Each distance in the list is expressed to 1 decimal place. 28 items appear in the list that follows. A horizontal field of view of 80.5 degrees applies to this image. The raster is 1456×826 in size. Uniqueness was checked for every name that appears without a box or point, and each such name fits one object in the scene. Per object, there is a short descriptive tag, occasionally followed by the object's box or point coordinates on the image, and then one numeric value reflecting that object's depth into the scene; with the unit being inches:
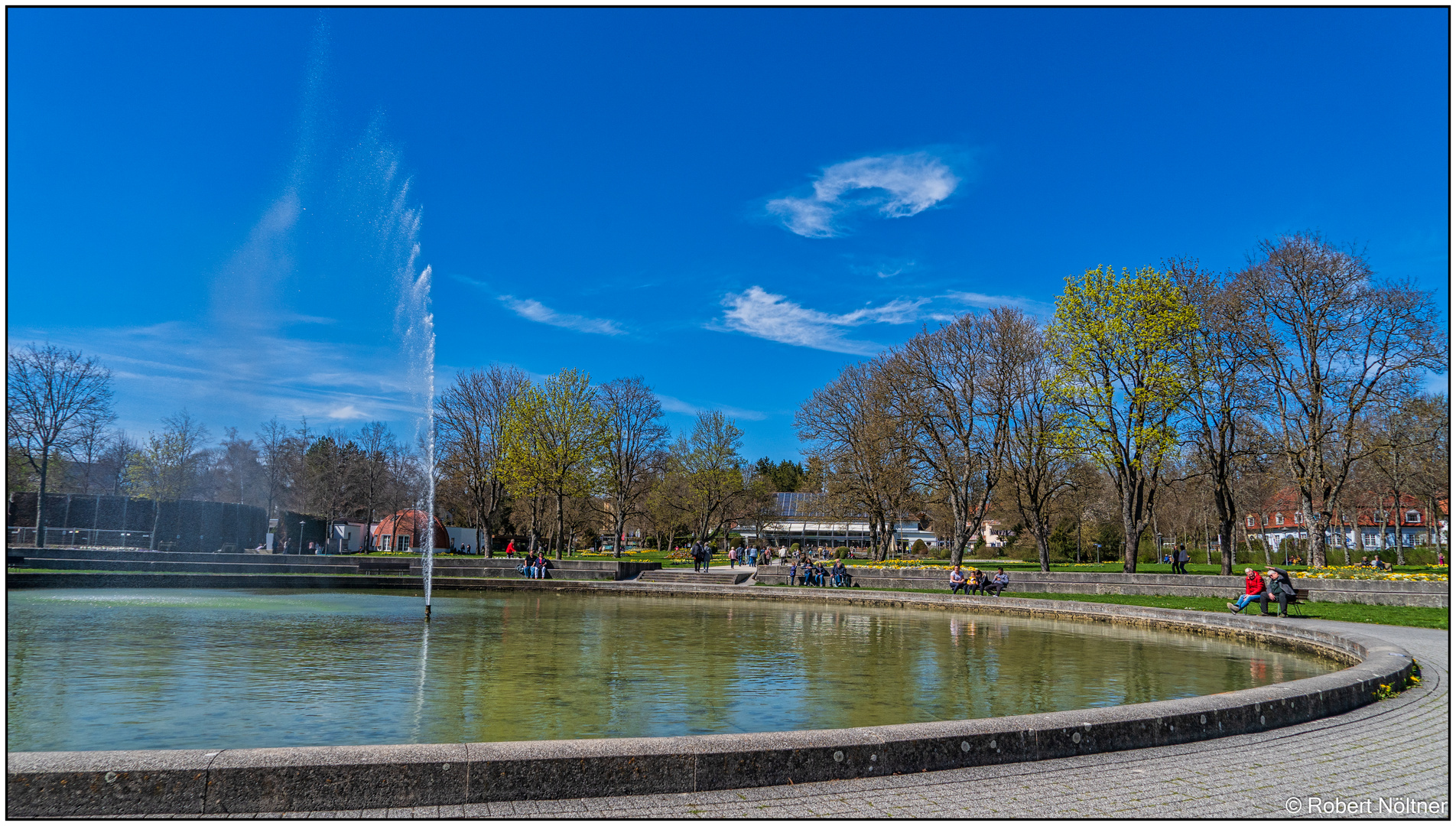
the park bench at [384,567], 1592.0
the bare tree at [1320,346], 1305.4
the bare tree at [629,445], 2513.5
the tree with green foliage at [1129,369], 1408.7
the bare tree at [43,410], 1755.7
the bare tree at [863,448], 1908.2
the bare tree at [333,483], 2822.3
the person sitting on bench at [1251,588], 908.0
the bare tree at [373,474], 2864.2
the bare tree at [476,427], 2410.2
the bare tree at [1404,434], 1347.2
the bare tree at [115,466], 2321.5
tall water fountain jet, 1002.8
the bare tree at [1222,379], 1414.9
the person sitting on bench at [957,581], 1323.8
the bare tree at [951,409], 1750.7
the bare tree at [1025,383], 1691.7
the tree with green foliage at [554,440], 2177.7
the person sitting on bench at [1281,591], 890.7
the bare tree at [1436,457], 1424.7
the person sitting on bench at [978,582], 1305.4
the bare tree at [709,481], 2837.1
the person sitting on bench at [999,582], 1307.8
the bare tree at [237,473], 2251.5
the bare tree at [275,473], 2362.2
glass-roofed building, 3700.8
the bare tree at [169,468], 2274.9
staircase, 1667.1
